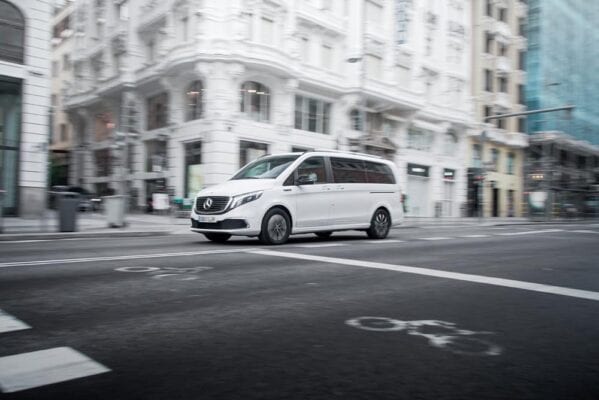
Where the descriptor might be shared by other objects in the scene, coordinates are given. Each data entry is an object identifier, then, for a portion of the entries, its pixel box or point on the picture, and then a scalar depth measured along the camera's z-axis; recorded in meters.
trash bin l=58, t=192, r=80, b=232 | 12.54
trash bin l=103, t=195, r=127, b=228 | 14.57
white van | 9.41
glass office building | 44.44
